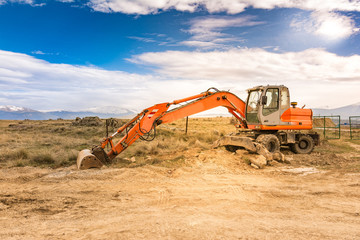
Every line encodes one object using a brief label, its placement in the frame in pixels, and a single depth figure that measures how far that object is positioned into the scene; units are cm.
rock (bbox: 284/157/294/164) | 1122
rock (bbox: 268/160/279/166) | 1064
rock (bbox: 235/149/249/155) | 1134
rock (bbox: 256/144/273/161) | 1077
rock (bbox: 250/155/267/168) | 1002
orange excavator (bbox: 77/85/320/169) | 954
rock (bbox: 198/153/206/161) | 1041
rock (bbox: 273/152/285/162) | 1115
